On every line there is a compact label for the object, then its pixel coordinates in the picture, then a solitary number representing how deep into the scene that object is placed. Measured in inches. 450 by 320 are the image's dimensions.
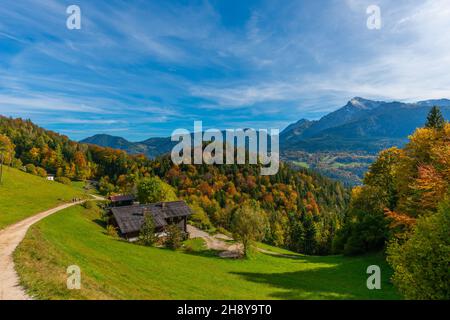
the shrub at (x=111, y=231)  1965.7
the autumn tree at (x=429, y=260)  544.4
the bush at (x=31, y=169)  4792.8
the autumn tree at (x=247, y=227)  1820.9
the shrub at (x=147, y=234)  1865.2
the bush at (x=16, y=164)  4674.0
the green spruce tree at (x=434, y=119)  1866.4
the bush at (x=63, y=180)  4739.2
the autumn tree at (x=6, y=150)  4330.7
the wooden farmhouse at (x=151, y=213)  2100.1
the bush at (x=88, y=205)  2636.8
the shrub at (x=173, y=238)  1872.5
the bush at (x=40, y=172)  4909.0
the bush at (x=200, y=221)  3142.2
